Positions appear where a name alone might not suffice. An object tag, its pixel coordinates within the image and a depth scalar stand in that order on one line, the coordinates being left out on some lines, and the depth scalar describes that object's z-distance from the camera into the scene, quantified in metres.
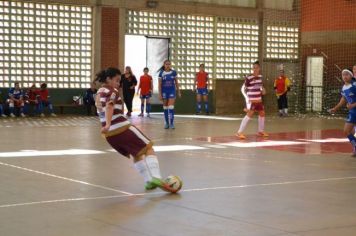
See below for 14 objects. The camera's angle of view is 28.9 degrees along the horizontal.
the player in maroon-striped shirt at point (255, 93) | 17.61
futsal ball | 8.71
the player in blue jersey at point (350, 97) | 13.21
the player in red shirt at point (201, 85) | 29.08
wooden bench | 26.73
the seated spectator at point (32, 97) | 25.52
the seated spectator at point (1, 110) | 25.11
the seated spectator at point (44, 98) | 25.62
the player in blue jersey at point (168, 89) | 19.81
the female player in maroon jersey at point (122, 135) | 8.80
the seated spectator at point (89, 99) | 26.77
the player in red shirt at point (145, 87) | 26.80
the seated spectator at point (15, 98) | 24.97
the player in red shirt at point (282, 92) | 29.02
